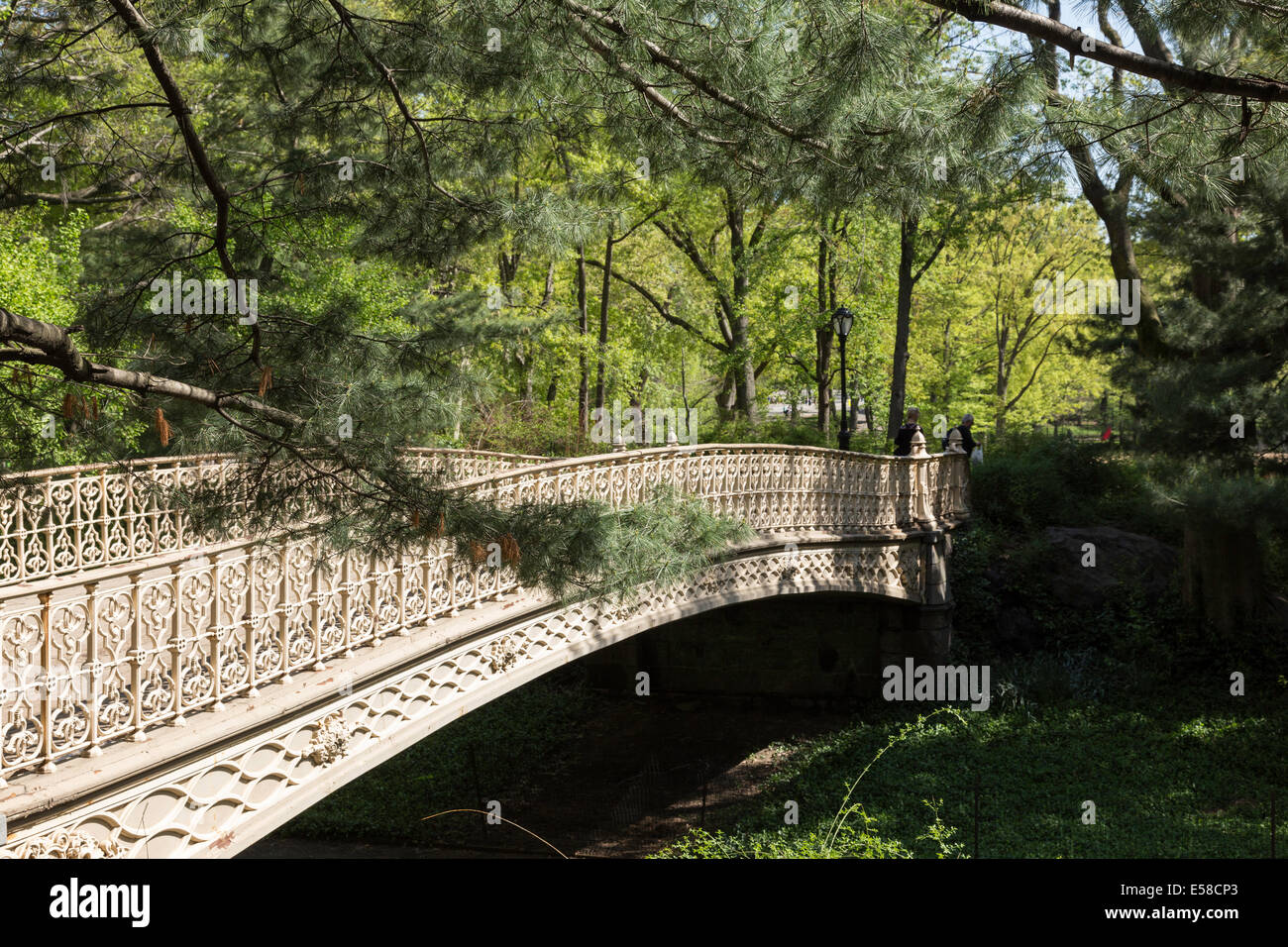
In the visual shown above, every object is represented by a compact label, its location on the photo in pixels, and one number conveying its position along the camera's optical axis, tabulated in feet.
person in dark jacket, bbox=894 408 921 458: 53.88
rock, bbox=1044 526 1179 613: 56.24
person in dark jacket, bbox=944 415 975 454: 61.98
